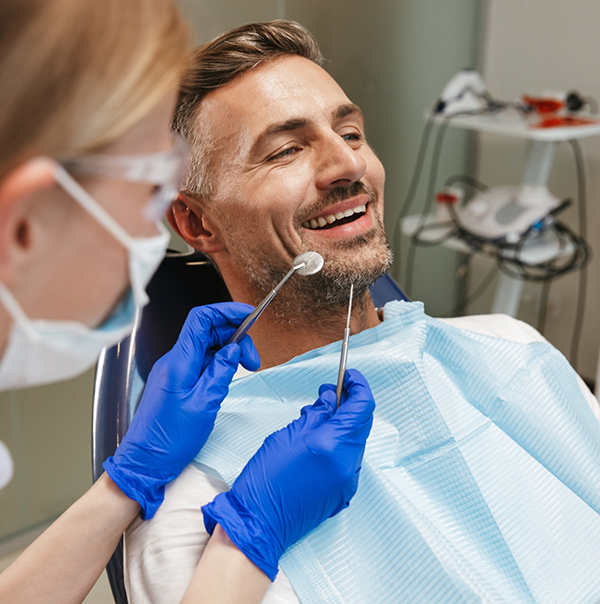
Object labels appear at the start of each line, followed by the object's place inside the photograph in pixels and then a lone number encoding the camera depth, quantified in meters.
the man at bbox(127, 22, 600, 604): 0.89
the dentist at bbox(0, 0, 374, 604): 0.43
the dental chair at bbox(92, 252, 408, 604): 1.12
